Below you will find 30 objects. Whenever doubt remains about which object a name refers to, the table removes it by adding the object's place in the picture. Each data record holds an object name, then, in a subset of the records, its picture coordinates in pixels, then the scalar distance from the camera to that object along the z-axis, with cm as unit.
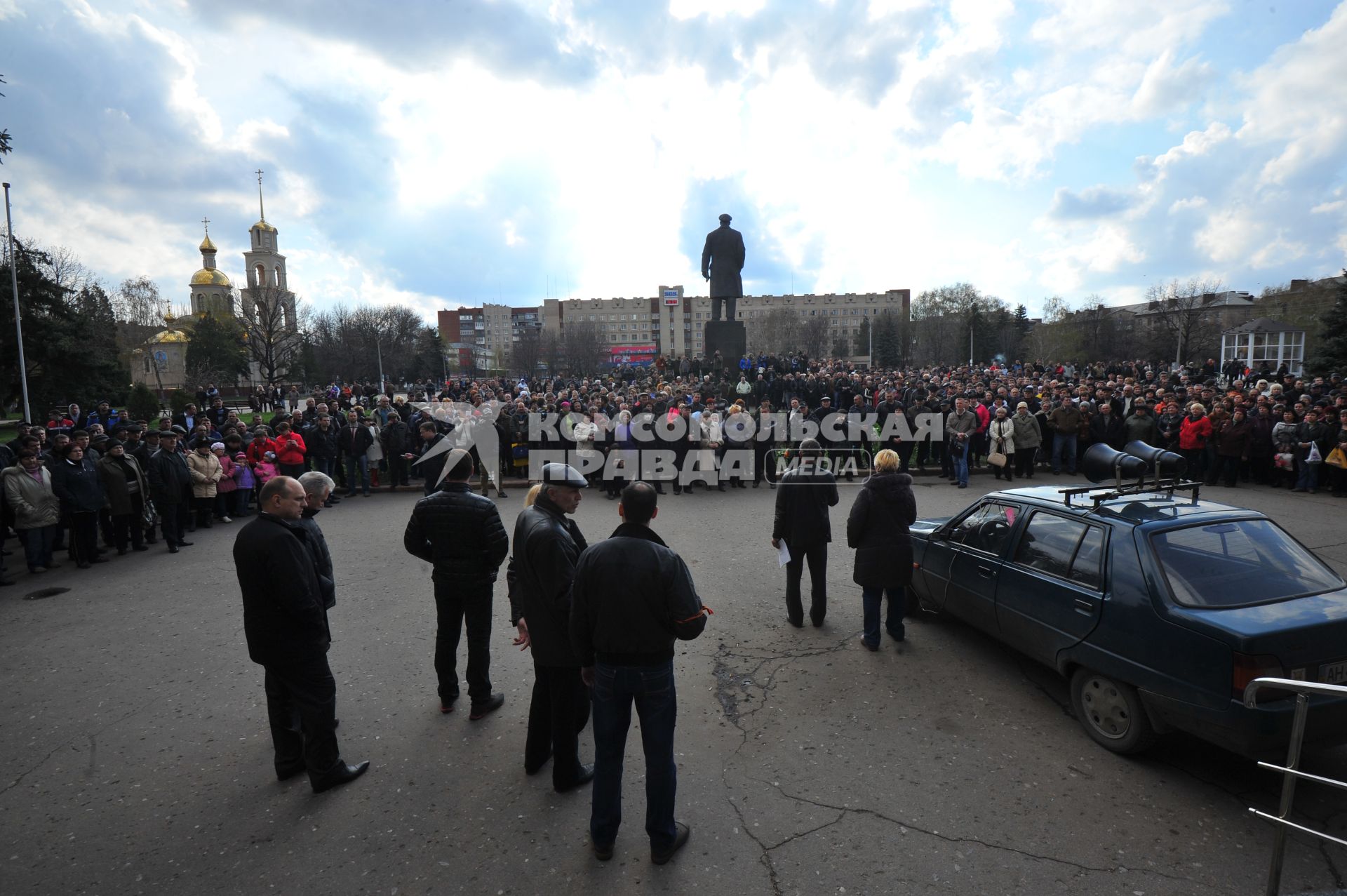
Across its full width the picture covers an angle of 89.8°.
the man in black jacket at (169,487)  971
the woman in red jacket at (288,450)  1204
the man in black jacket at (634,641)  318
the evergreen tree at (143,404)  2631
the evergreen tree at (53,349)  2455
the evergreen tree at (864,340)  10515
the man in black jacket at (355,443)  1335
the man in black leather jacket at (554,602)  376
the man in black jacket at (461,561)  466
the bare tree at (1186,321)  5144
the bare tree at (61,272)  3548
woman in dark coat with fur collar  578
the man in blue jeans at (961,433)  1329
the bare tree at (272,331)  4244
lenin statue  2495
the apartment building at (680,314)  13888
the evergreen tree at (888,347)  8150
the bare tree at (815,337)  9912
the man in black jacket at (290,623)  372
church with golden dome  4631
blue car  355
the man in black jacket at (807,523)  635
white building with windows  5494
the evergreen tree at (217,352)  4812
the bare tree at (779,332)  10475
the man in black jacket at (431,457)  1226
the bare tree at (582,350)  8381
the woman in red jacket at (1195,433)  1339
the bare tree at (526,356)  9131
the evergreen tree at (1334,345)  2619
